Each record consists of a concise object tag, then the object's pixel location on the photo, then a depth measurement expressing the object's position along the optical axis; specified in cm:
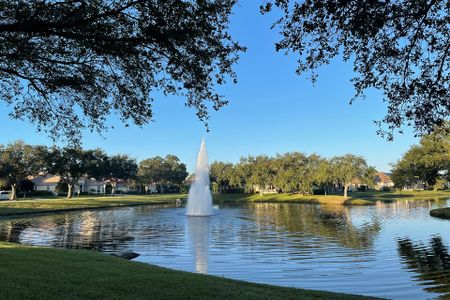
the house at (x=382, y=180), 16032
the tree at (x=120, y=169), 10738
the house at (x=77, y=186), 12438
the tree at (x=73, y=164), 7731
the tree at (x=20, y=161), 7506
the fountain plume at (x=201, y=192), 4803
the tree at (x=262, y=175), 9938
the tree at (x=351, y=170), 8138
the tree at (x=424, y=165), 3878
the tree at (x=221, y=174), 11025
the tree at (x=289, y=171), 9200
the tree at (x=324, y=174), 8388
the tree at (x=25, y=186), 9156
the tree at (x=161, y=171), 13288
